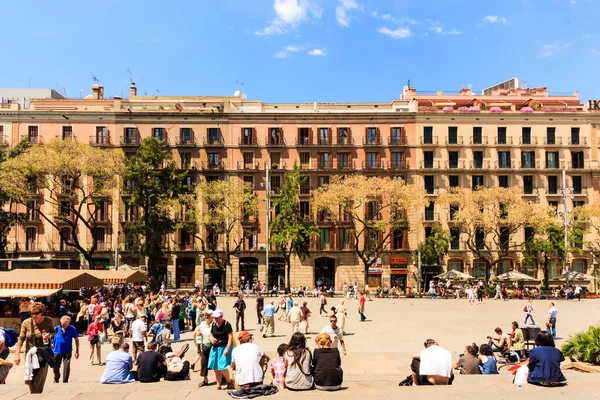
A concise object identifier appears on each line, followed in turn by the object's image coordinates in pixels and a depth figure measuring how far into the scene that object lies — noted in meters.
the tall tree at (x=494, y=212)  46.12
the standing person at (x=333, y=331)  14.71
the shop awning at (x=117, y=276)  27.96
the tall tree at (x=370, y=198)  47.59
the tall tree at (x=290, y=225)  49.12
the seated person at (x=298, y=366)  9.35
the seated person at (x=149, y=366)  11.30
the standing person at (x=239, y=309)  22.59
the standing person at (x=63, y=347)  11.97
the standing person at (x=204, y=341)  10.84
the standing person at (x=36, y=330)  10.56
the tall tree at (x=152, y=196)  46.22
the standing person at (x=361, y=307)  26.84
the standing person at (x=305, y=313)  21.04
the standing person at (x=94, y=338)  15.38
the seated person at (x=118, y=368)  11.03
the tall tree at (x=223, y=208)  48.00
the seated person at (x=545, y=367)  9.72
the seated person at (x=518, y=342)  16.03
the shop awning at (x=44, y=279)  21.75
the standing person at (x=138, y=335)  15.58
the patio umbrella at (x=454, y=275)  46.19
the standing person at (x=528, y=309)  22.84
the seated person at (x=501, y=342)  15.86
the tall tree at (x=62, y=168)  41.25
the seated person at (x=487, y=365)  12.63
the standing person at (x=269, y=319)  20.81
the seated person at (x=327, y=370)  9.38
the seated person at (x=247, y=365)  9.12
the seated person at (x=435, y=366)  9.88
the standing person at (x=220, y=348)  10.25
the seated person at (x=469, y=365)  12.23
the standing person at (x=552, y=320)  20.06
